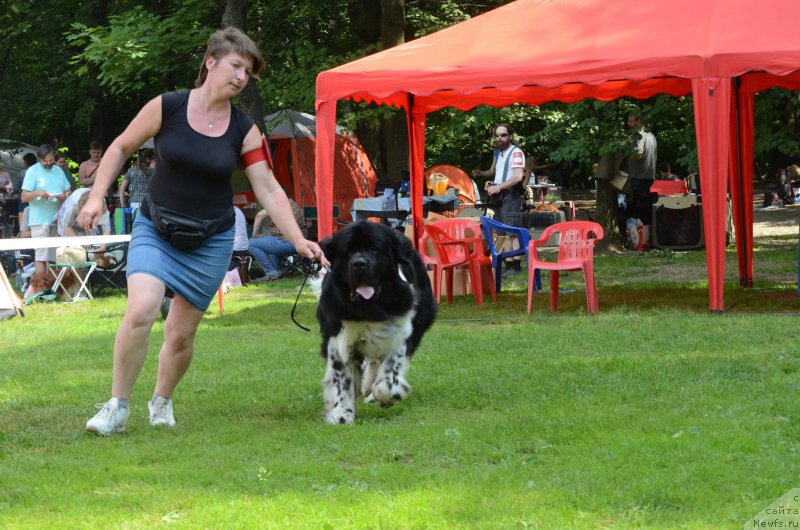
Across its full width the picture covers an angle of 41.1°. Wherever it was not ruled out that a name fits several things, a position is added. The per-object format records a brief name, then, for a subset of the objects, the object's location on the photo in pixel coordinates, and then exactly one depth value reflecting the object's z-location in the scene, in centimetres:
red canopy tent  954
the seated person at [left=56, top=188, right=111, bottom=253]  1367
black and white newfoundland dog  564
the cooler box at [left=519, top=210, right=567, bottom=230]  1595
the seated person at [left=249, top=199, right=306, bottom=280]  1499
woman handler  526
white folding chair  1320
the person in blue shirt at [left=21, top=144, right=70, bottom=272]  1412
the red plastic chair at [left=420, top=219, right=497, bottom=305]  1123
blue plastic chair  1116
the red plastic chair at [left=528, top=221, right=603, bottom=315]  1010
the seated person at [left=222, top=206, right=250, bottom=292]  1355
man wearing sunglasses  1300
